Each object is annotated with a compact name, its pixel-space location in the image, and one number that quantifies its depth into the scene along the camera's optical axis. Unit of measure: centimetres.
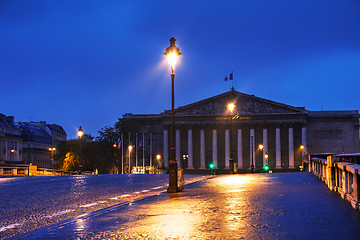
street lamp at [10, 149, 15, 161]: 10925
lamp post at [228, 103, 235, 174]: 4116
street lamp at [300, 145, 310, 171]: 4852
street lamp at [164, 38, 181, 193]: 1805
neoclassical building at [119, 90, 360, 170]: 9988
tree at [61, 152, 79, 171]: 7594
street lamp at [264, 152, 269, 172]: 8813
